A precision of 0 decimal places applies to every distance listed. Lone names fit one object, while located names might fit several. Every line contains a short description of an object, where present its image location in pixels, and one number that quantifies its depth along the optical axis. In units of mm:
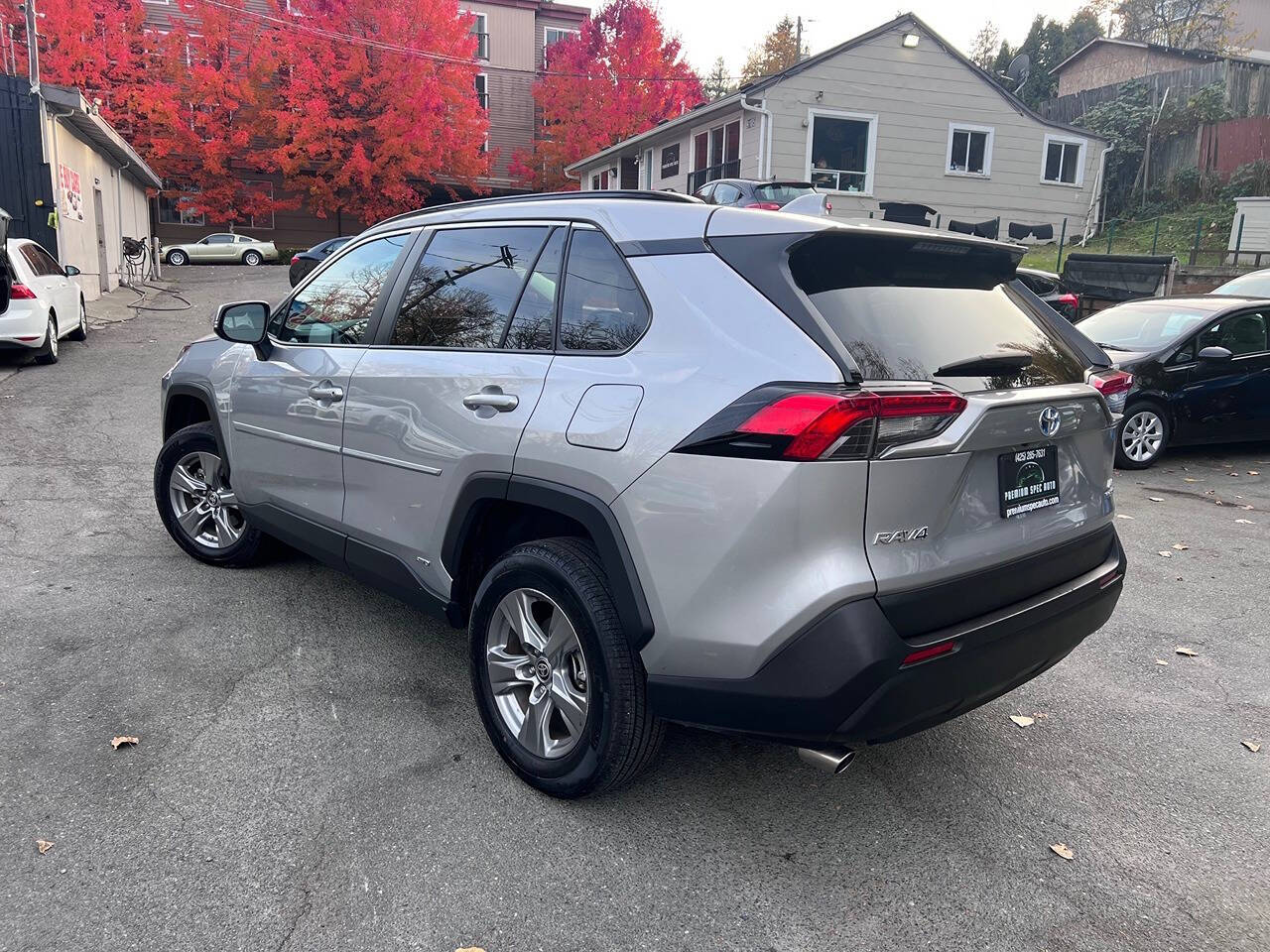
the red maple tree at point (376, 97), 33406
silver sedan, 35188
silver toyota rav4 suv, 2449
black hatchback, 9000
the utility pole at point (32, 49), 15740
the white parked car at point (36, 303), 11445
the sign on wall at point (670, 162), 28750
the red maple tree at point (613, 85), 38469
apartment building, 39906
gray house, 24047
